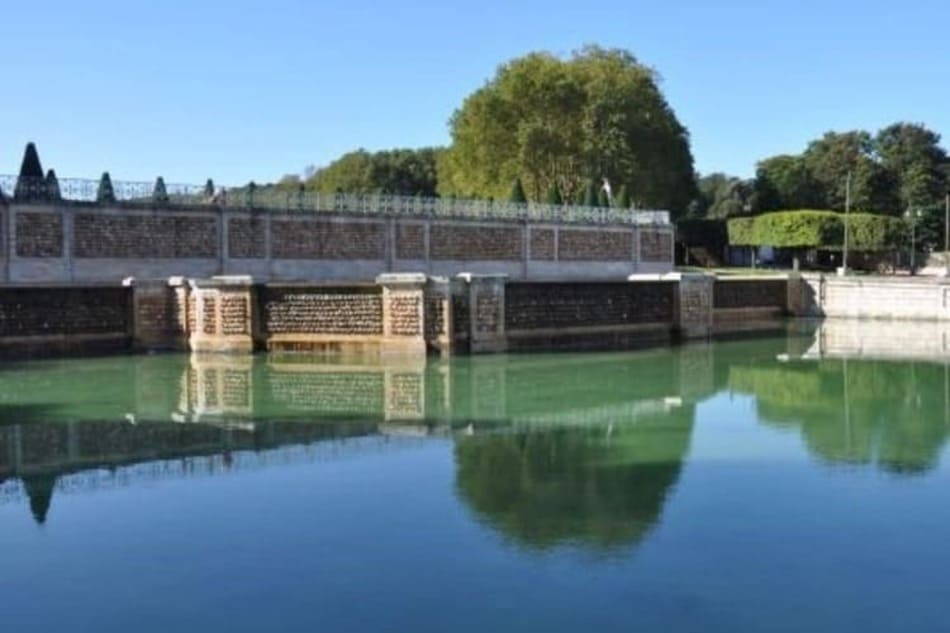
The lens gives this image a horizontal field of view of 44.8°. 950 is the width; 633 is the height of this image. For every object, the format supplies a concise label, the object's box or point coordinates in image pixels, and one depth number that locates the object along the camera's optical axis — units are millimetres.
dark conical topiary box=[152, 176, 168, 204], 34141
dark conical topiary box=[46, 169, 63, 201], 30453
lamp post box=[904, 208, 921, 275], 66331
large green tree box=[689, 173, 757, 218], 89938
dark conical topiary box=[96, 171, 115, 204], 32344
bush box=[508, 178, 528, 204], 51188
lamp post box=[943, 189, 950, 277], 62744
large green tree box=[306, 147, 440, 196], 94625
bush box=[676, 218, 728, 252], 72438
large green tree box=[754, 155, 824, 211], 79250
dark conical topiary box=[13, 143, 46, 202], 29891
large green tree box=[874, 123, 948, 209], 77062
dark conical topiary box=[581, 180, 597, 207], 52469
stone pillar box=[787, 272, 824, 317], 37469
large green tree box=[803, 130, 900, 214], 77750
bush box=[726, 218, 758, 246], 67688
